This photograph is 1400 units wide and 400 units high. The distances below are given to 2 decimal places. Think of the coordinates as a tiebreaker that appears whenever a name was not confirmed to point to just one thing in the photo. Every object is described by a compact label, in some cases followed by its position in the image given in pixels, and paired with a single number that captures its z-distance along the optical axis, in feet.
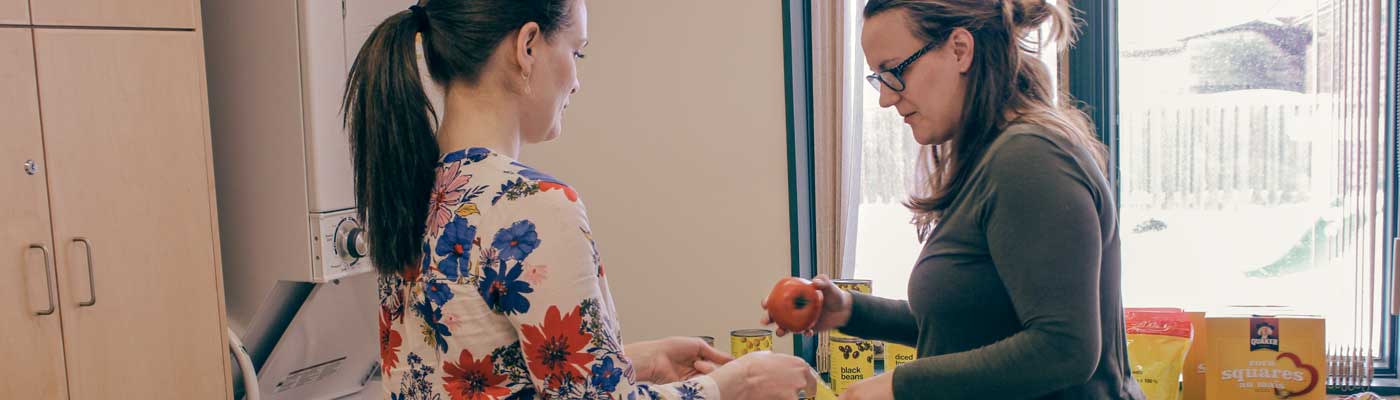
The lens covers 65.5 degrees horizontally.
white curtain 8.79
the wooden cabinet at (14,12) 6.07
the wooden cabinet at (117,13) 6.29
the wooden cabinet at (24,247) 6.14
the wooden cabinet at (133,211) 6.43
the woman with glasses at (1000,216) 3.68
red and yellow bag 7.42
